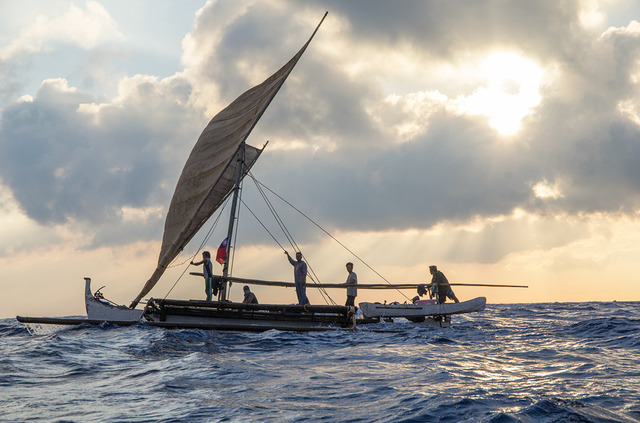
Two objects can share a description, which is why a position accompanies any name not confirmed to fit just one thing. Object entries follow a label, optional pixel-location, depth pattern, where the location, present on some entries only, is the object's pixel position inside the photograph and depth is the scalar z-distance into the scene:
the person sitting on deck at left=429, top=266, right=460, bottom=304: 23.55
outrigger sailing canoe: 20.47
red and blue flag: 23.55
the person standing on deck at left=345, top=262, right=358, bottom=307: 22.84
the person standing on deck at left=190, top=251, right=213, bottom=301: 22.44
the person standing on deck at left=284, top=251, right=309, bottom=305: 22.44
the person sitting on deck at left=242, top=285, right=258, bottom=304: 22.22
